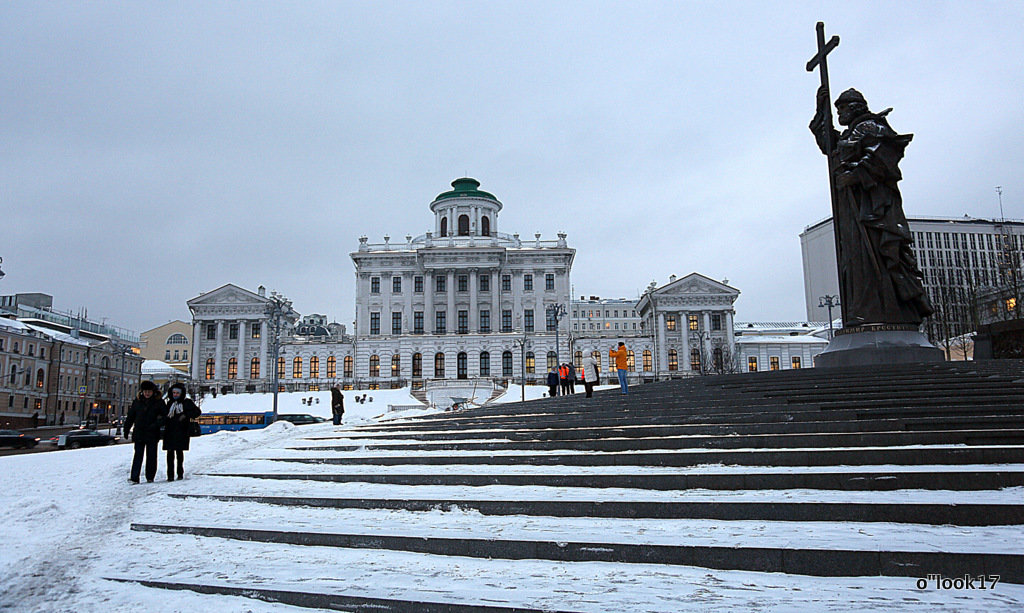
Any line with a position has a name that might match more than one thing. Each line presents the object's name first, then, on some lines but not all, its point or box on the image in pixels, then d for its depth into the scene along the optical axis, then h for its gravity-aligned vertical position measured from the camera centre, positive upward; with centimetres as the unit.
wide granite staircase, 452 -116
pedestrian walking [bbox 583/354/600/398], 1725 +43
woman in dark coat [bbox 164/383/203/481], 988 -42
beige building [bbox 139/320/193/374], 9341 +803
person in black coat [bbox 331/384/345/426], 1988 -29
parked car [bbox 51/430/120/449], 2833 -179
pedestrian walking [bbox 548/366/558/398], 2486 +32
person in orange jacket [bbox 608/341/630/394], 1609 +69
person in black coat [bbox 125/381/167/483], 967 -39
